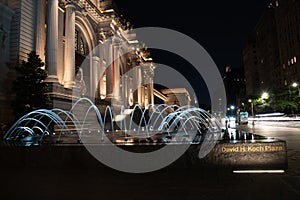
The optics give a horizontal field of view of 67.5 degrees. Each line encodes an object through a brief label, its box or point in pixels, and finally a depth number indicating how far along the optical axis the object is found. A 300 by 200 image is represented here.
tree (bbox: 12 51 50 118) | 17.45
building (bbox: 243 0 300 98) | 69.75
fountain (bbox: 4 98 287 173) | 6.23
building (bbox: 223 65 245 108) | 177.62
